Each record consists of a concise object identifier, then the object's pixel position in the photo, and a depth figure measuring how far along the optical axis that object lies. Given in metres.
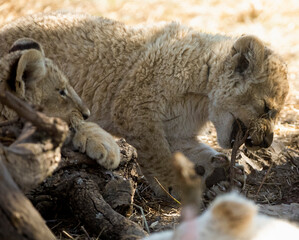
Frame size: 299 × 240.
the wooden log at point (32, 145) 4.50
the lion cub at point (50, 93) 6.32
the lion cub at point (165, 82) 9.34
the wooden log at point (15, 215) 4.07
